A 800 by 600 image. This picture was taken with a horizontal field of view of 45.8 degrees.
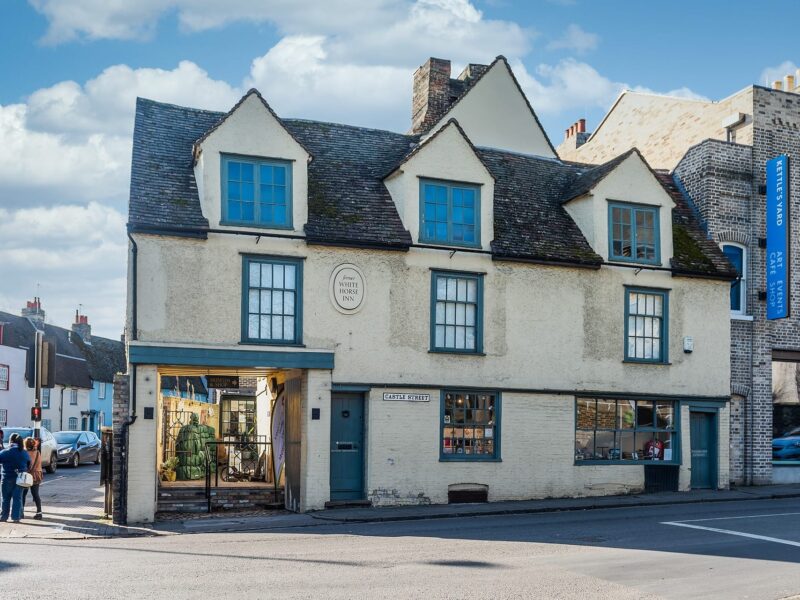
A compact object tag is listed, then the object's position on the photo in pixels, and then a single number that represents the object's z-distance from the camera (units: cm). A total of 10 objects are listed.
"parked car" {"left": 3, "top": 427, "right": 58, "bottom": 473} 3184
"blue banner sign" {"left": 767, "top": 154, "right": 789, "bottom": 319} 2417
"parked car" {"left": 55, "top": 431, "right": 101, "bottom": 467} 3606
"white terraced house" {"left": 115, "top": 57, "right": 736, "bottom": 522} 1919
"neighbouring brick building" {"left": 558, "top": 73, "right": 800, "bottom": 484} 2462
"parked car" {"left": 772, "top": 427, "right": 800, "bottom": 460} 2558
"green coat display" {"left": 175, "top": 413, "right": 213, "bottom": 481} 2466
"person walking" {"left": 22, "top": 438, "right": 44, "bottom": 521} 1880
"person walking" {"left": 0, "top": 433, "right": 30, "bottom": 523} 1848
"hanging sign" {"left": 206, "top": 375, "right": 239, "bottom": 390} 2278
